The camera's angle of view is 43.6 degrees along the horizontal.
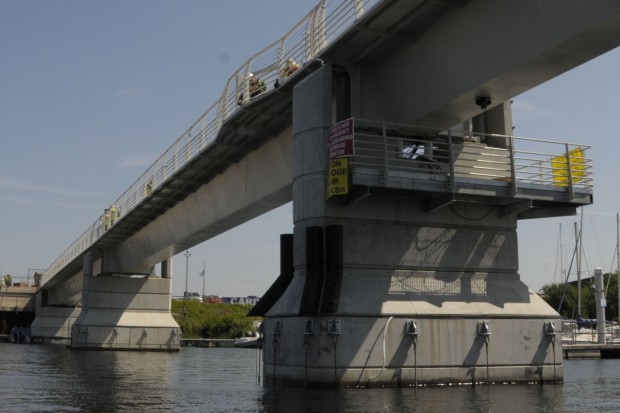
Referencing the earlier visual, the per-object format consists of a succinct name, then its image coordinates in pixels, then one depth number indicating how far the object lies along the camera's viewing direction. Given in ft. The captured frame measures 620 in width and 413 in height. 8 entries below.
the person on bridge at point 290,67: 85.97
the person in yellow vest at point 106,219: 193.57
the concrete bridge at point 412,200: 70.95
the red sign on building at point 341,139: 72.02
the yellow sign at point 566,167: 80.59
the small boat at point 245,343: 255.70
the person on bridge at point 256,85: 92.35
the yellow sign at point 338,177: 71.87
